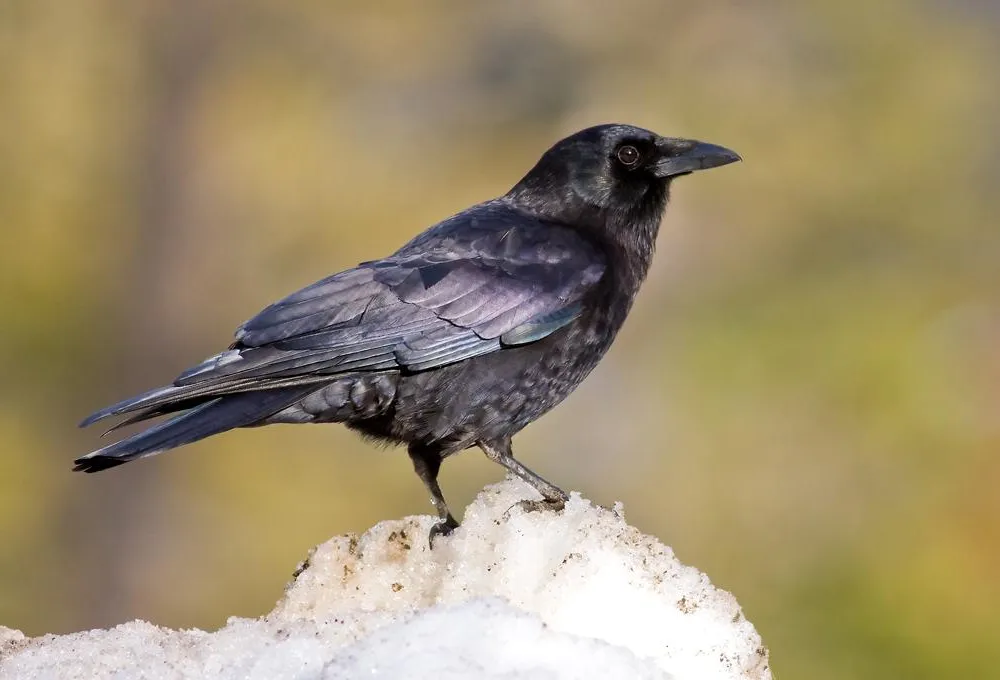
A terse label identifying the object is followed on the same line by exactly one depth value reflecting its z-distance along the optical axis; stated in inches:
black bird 317.4
